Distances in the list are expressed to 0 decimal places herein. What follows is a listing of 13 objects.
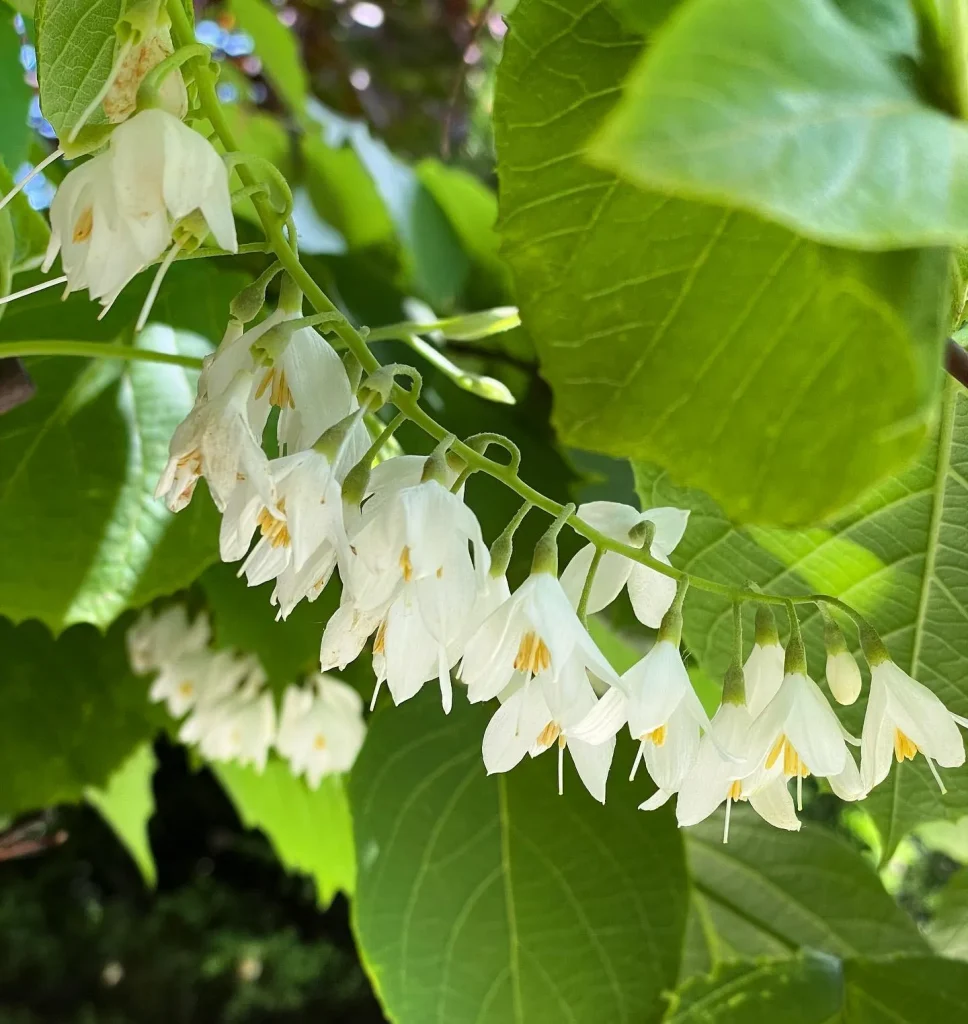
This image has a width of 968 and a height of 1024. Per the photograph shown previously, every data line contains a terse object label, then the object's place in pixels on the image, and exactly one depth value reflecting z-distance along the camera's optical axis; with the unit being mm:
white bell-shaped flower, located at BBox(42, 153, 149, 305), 190
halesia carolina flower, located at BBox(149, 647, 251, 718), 605
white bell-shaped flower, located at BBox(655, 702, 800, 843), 246
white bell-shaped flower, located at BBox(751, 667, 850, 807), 244
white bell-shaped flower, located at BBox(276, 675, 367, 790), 586
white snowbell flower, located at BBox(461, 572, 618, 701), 228
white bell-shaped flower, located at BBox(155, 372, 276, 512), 205
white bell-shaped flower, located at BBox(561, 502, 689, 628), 265
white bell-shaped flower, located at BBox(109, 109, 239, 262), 184
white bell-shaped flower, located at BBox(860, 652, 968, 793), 250
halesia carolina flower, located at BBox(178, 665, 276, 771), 602
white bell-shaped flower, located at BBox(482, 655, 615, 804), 230
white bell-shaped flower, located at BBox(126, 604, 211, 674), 616
